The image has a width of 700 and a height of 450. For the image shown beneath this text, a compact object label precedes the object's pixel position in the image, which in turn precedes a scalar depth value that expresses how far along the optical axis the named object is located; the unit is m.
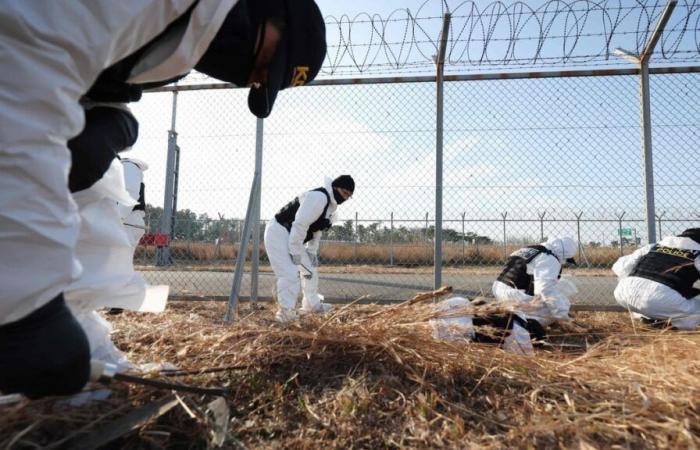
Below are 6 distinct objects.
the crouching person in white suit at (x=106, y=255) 1.23
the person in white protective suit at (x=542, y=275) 3.77
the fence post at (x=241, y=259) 3.34
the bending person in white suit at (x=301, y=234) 4.94
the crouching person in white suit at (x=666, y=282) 4.09
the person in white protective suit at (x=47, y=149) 0.59
